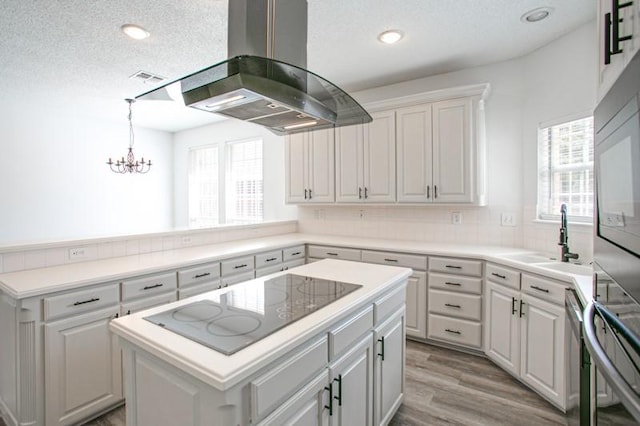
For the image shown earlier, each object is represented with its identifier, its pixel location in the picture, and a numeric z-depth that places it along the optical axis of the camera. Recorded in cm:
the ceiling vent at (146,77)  349
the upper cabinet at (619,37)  80
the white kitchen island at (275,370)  94
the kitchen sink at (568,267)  222
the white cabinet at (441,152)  307
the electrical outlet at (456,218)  345
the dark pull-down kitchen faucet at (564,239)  246
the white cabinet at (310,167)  396
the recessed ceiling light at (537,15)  234
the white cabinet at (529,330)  211
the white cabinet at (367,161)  352
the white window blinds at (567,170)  259
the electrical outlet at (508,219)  316
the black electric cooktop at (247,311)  111
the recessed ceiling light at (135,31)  256
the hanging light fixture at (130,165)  447
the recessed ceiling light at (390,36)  266
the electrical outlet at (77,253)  244
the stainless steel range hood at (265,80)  121
